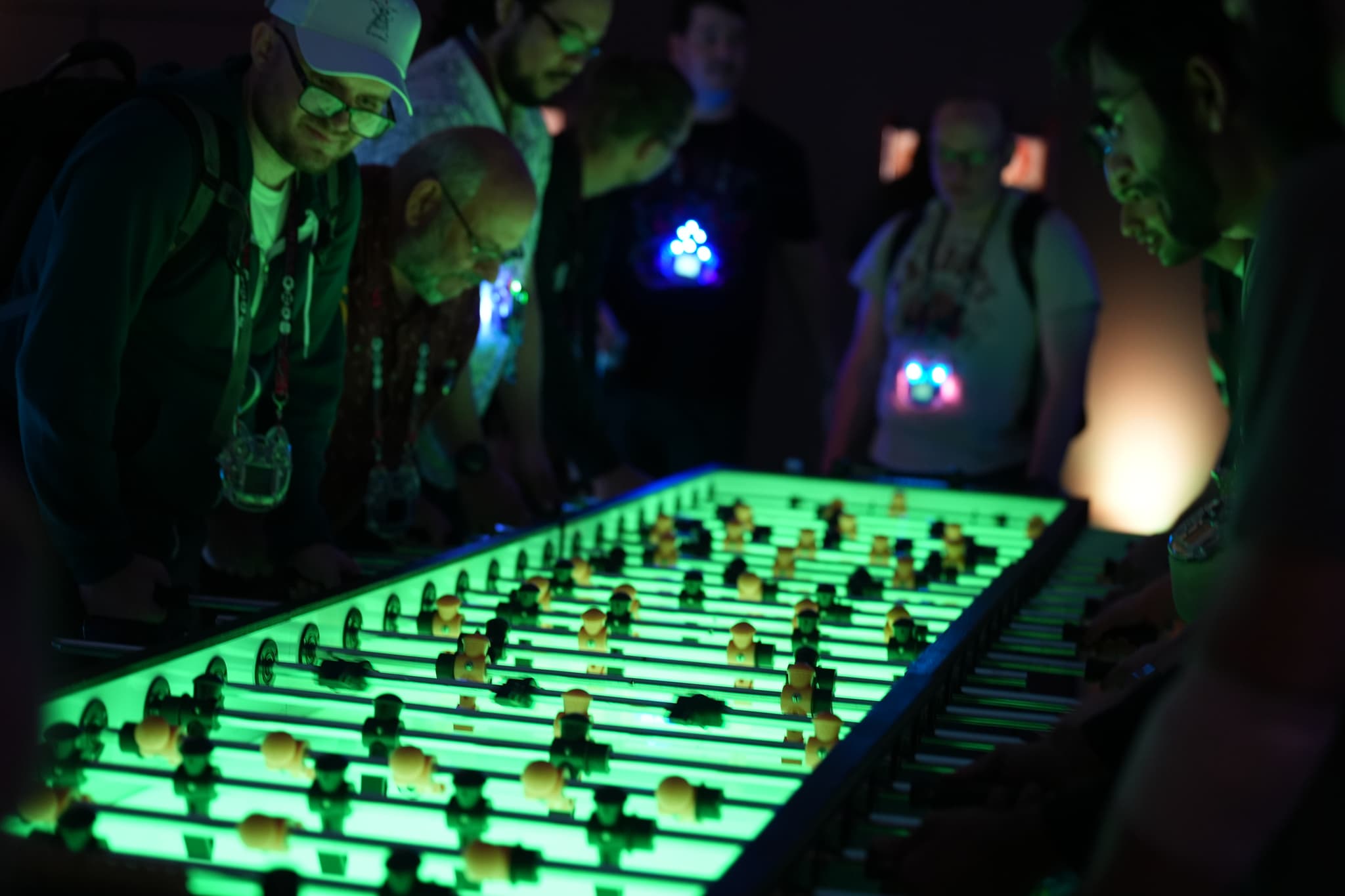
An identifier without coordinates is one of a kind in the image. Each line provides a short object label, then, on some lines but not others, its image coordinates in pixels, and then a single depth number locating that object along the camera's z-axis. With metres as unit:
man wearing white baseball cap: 2.02
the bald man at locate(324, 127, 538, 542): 2.94
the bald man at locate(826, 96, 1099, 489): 4.38
